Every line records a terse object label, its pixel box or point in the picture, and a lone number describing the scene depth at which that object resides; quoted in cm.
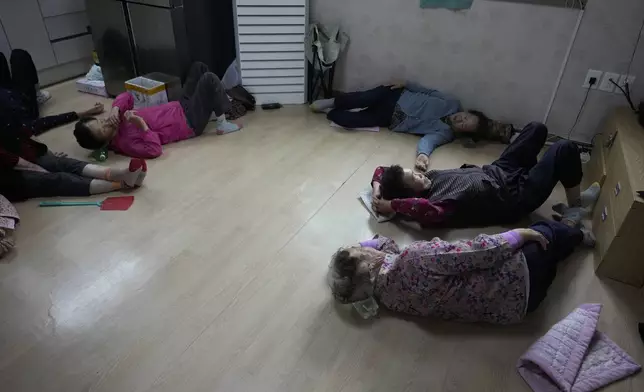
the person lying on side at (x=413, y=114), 273
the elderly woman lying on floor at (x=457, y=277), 149
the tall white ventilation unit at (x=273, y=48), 297
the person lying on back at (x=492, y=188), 197
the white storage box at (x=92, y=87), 325
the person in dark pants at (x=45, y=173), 210
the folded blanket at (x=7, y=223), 181
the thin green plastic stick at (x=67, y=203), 211
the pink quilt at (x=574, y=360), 135
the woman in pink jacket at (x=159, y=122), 244
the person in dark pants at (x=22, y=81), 275
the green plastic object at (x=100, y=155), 248
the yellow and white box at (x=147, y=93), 280
